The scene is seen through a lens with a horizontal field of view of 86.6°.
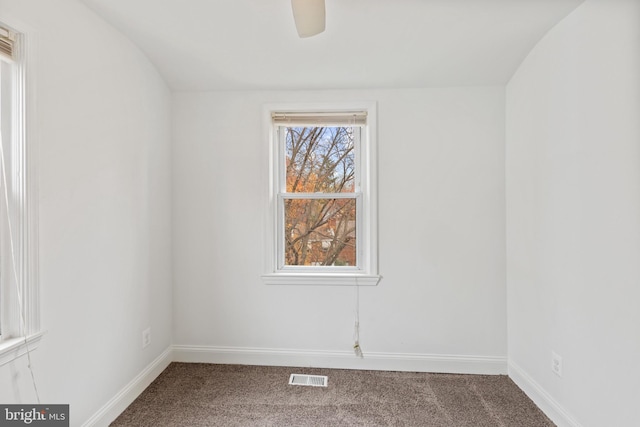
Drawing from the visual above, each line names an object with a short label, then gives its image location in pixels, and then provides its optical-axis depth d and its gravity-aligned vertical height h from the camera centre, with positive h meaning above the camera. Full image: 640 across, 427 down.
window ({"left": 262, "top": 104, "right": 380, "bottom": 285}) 2.60 +0.12
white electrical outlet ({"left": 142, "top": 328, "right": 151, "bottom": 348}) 2.24 -0.83
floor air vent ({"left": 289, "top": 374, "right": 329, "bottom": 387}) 2.32 -1.16
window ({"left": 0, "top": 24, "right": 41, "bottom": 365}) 1.37 +0.03
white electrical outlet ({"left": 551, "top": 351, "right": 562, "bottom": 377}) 1.85 -0.85
